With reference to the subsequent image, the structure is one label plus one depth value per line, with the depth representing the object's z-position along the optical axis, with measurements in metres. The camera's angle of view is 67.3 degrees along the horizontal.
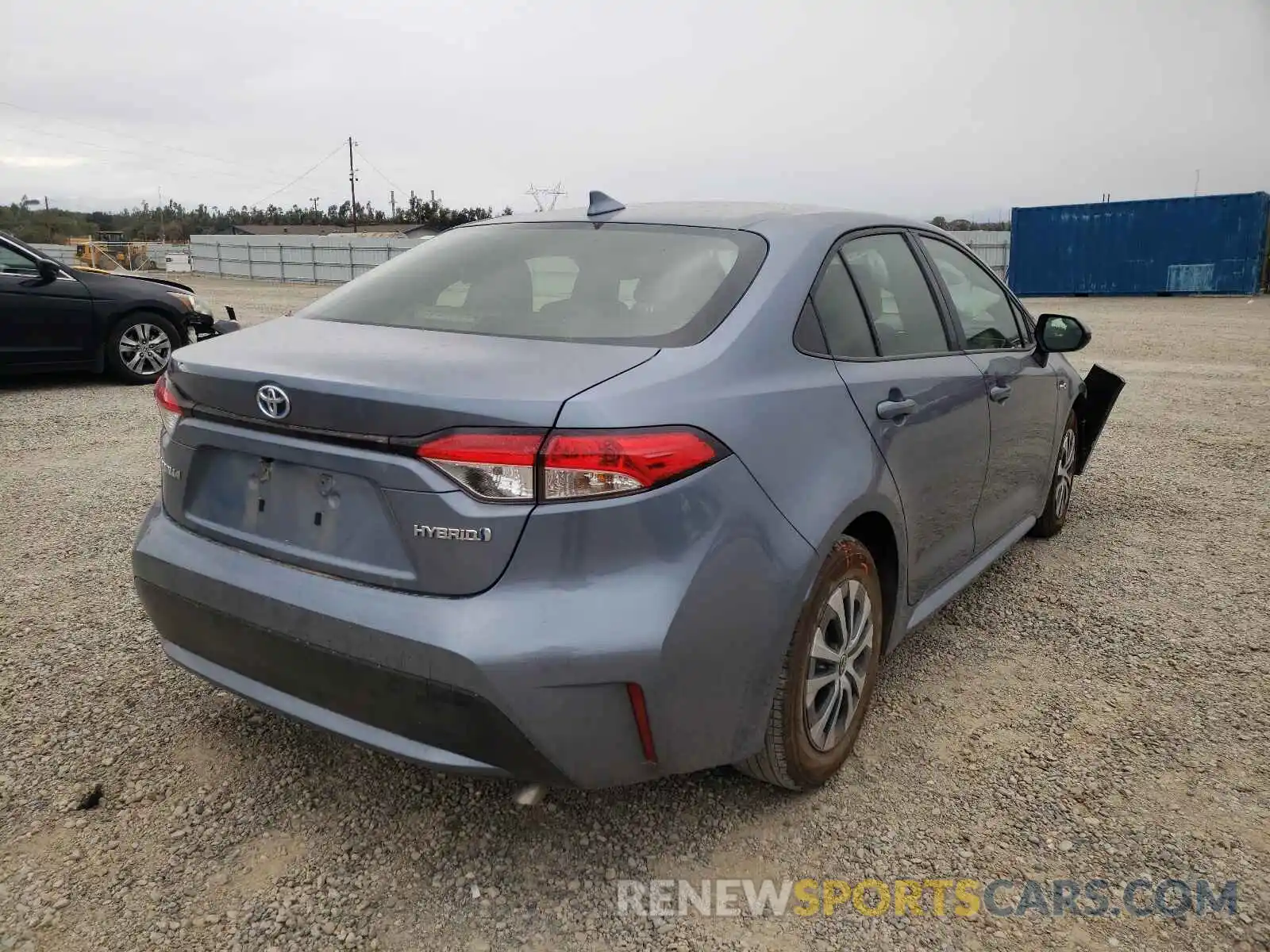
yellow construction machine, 41.99
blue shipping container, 25.05
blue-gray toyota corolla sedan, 1.90
